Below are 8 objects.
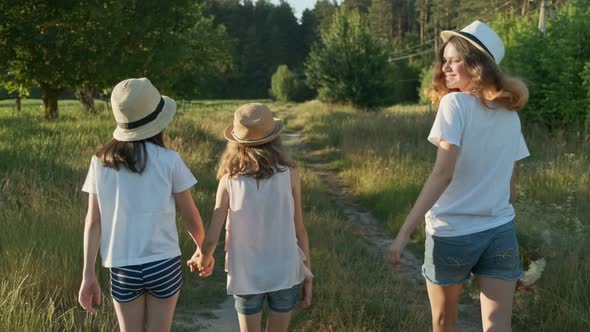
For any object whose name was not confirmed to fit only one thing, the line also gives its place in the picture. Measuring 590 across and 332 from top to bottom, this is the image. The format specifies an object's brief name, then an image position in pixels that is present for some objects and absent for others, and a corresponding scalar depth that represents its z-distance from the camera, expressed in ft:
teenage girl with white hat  8.15
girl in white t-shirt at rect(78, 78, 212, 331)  8.41
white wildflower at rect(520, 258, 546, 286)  13.73
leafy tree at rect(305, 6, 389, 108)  94.73
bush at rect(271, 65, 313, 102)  216.13
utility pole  68.52
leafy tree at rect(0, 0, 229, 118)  43.65
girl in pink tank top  8.98
